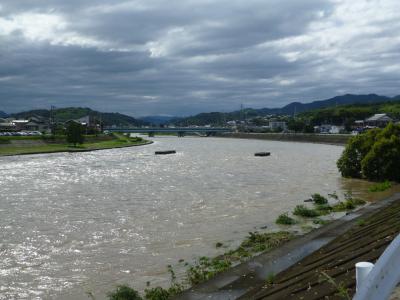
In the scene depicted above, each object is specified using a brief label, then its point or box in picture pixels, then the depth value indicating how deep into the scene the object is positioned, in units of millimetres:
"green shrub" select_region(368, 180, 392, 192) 29733
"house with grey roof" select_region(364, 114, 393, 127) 157762
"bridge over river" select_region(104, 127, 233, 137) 176750
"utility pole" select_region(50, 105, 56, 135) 121738
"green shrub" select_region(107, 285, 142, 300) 9734
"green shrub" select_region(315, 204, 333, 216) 21131
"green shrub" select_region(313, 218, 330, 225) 18541
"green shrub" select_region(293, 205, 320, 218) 20562
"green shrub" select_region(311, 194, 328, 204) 24328
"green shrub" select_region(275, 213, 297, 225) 18789
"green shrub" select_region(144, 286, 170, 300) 10135
